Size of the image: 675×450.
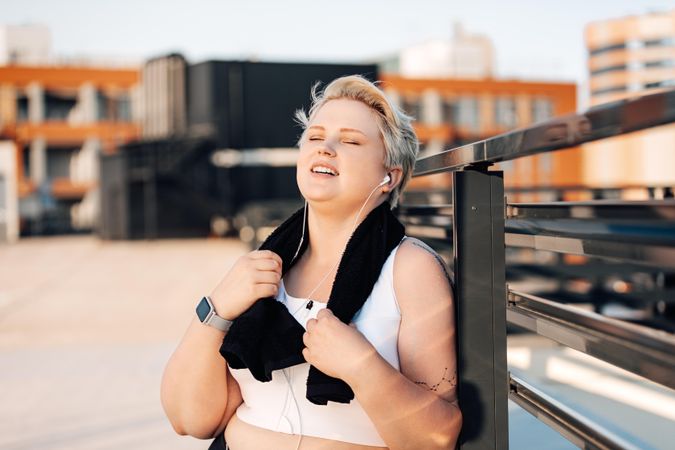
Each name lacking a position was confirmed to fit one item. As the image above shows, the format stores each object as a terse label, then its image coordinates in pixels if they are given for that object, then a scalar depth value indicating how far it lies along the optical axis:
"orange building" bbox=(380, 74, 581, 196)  38.34
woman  1.43
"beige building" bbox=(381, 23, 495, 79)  86.94
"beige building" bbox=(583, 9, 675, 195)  98.62
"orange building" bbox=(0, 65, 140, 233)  32.66
